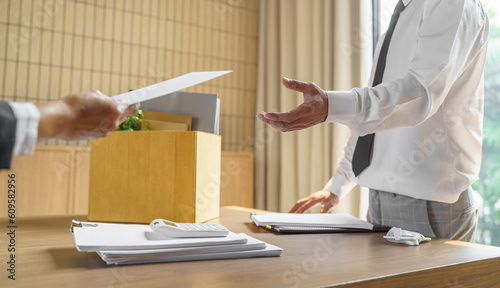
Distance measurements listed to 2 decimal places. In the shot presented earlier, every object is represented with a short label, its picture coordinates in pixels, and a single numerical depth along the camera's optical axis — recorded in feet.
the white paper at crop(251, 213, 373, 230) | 3.47
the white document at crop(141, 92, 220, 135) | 4.28
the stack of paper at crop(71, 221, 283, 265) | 2.15
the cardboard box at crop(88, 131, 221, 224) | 3.82
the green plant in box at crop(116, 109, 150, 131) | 4.27
